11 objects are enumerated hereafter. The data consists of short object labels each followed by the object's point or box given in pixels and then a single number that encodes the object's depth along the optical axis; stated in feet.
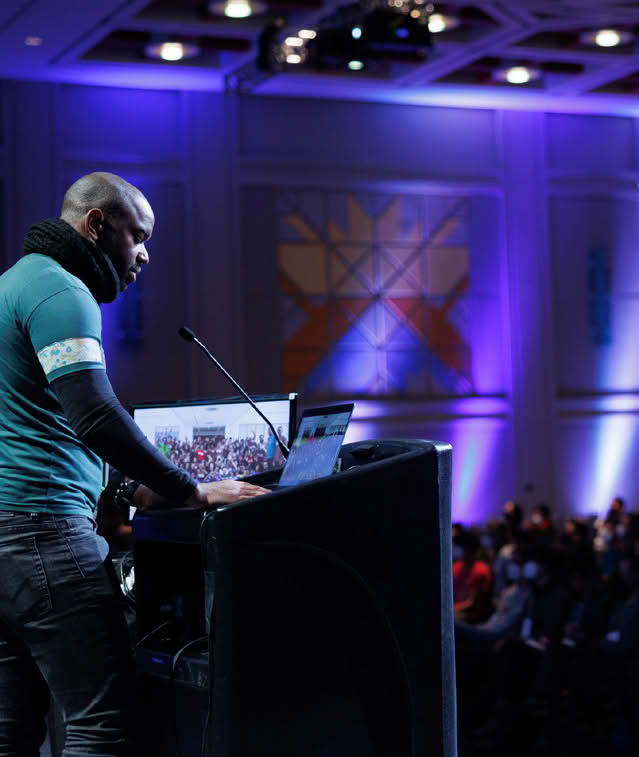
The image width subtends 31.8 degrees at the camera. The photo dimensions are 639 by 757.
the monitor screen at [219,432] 7.71
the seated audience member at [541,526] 26.40
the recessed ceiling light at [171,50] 30.40
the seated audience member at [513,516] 31.74
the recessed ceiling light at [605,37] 31.71
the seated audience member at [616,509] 34.45
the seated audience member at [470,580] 22.62
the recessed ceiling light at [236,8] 28.32
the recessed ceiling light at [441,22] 29.71
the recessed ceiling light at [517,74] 34.19
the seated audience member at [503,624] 17.22
